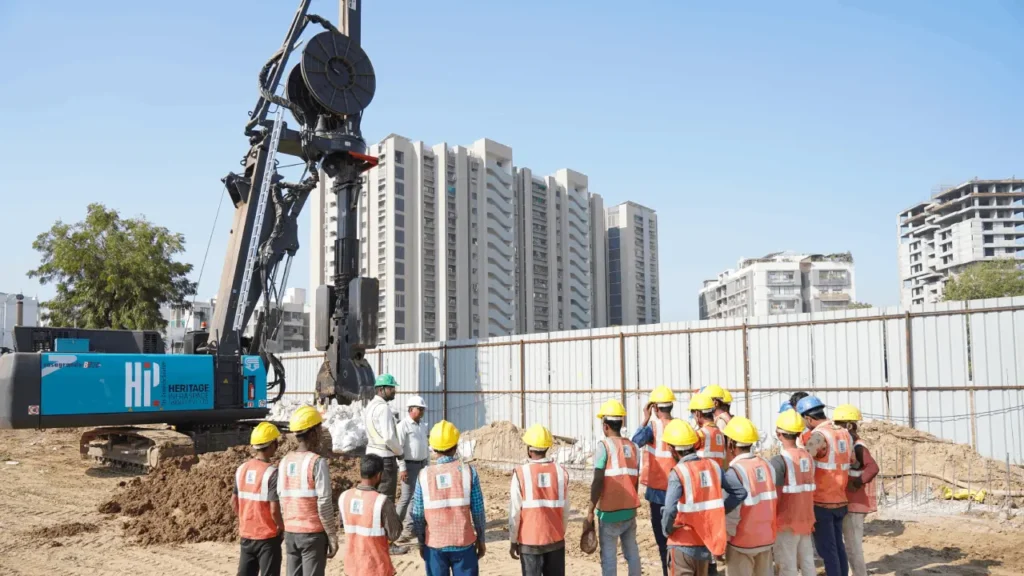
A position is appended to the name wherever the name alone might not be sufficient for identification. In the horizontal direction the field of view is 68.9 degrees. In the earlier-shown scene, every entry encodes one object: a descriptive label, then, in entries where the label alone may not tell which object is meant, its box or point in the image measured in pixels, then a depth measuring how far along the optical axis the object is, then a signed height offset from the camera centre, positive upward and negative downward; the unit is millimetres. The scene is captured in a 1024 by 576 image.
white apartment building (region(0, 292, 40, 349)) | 29531 +1334
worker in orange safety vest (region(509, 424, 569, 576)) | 5180 -1226
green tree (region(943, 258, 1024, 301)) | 52938 +3253
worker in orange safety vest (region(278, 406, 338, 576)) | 5293 -1204
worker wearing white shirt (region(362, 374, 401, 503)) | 7660 -1033
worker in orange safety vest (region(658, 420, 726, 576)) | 4996 -1144
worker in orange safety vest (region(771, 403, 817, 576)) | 5621 -1208
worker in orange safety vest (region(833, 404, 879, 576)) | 6340 -1461
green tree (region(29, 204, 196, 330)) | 27578 +2716
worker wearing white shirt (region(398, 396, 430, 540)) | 7723 -1139
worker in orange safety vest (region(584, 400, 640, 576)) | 5887 -1204
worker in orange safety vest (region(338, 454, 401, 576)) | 4785 -1220
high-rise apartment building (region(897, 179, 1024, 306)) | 95750 +12853
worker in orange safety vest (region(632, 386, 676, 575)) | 6855 -1147
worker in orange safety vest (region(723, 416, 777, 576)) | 5164 -1175
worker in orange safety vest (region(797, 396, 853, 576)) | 6234 -1287
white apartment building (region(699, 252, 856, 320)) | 86625 +5597
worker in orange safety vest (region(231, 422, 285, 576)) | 5508 -1287
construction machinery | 13406 +261
